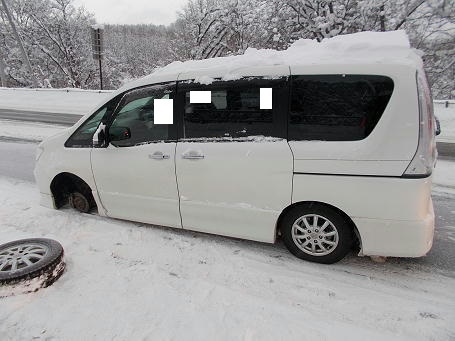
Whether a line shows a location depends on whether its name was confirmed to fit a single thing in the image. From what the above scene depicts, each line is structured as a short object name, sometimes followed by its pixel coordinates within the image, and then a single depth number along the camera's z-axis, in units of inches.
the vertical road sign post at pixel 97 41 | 941.2
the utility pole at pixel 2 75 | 1215.9
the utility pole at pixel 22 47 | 1004.9
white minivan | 118.5
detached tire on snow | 125.6
